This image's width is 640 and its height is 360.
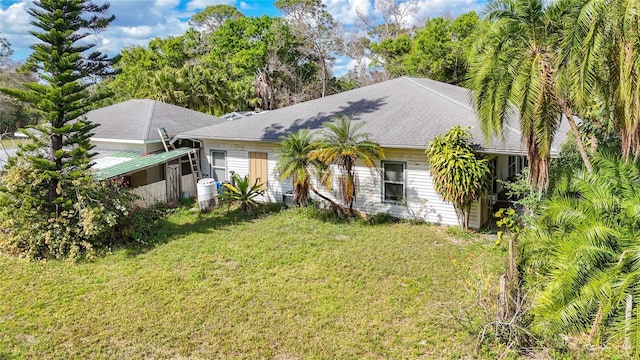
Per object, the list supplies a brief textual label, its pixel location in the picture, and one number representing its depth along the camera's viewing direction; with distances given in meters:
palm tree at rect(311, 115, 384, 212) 11.32
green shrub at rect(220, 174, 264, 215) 13.16
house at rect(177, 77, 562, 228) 11.90
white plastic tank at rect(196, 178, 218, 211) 13.50
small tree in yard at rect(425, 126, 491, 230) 10.37
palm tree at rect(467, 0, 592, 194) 7.57
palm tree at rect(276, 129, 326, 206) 11.85
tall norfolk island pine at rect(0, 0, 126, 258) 9.71
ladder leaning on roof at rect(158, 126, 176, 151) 15.25
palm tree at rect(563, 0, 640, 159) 6.17
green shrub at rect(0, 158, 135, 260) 9.73
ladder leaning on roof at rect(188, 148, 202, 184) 15.37
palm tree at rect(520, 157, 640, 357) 5.56
